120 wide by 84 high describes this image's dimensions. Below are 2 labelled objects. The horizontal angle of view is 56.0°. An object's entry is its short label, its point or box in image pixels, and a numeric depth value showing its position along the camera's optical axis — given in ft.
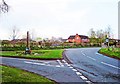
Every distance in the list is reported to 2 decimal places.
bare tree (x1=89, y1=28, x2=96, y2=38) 161.44
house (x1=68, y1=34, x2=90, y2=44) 216.38
